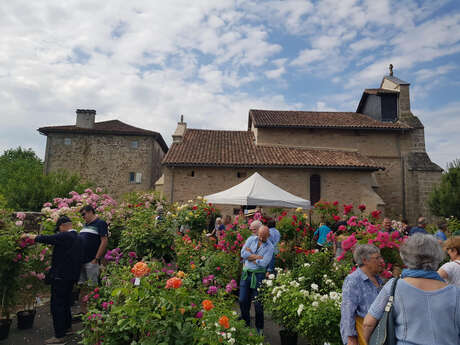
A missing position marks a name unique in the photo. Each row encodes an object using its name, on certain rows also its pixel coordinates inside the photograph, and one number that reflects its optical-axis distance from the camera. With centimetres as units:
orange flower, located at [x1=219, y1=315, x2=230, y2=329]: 241
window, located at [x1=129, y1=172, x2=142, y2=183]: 2388
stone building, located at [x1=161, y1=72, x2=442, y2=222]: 1731
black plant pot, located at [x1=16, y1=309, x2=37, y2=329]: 459
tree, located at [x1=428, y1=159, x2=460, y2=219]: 1688
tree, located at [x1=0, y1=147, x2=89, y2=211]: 1864
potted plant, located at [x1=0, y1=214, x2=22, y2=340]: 416
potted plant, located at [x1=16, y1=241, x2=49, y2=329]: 457
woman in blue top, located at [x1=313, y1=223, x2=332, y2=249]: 701
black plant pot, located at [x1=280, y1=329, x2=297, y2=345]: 408
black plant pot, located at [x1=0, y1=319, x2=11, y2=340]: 422
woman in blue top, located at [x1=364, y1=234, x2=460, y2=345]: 179
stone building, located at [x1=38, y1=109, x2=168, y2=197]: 2362
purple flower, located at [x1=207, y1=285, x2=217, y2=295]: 359
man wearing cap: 404
